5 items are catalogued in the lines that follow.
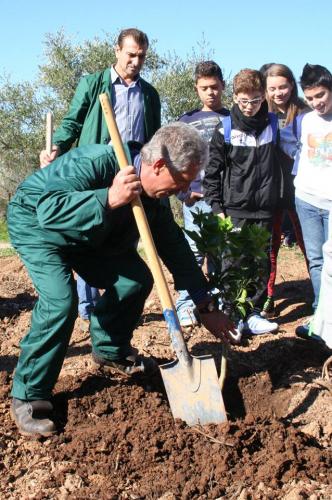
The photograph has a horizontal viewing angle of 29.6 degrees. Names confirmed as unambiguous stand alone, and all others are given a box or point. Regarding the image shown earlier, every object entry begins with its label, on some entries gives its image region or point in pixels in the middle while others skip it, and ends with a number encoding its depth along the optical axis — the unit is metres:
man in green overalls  3.12
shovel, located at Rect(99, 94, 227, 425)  3.46
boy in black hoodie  4.80
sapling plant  3.60
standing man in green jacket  4.75
